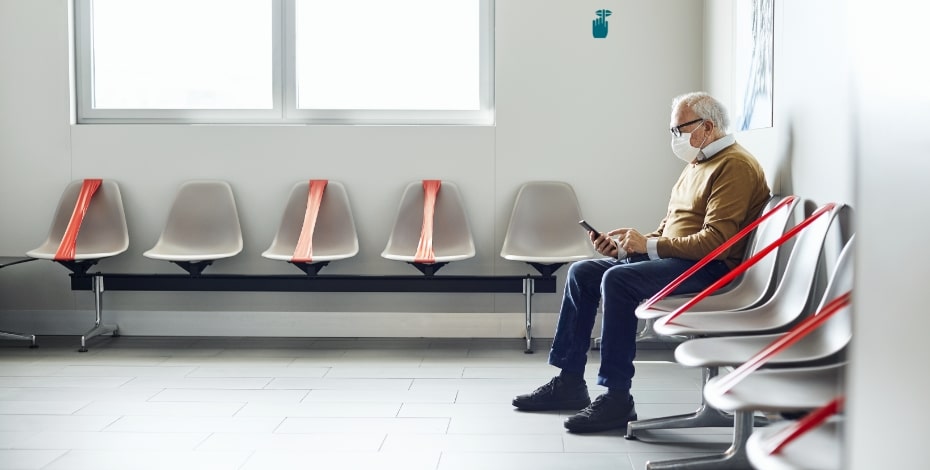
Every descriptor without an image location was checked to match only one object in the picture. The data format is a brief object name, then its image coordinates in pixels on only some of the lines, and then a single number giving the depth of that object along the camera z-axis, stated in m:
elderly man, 2.81
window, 4.72
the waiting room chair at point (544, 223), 4.42
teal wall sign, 4.55
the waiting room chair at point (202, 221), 4.52
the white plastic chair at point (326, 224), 4.48
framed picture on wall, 3.14
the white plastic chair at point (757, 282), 2.57
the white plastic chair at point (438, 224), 4.45
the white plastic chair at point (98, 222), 4.52
